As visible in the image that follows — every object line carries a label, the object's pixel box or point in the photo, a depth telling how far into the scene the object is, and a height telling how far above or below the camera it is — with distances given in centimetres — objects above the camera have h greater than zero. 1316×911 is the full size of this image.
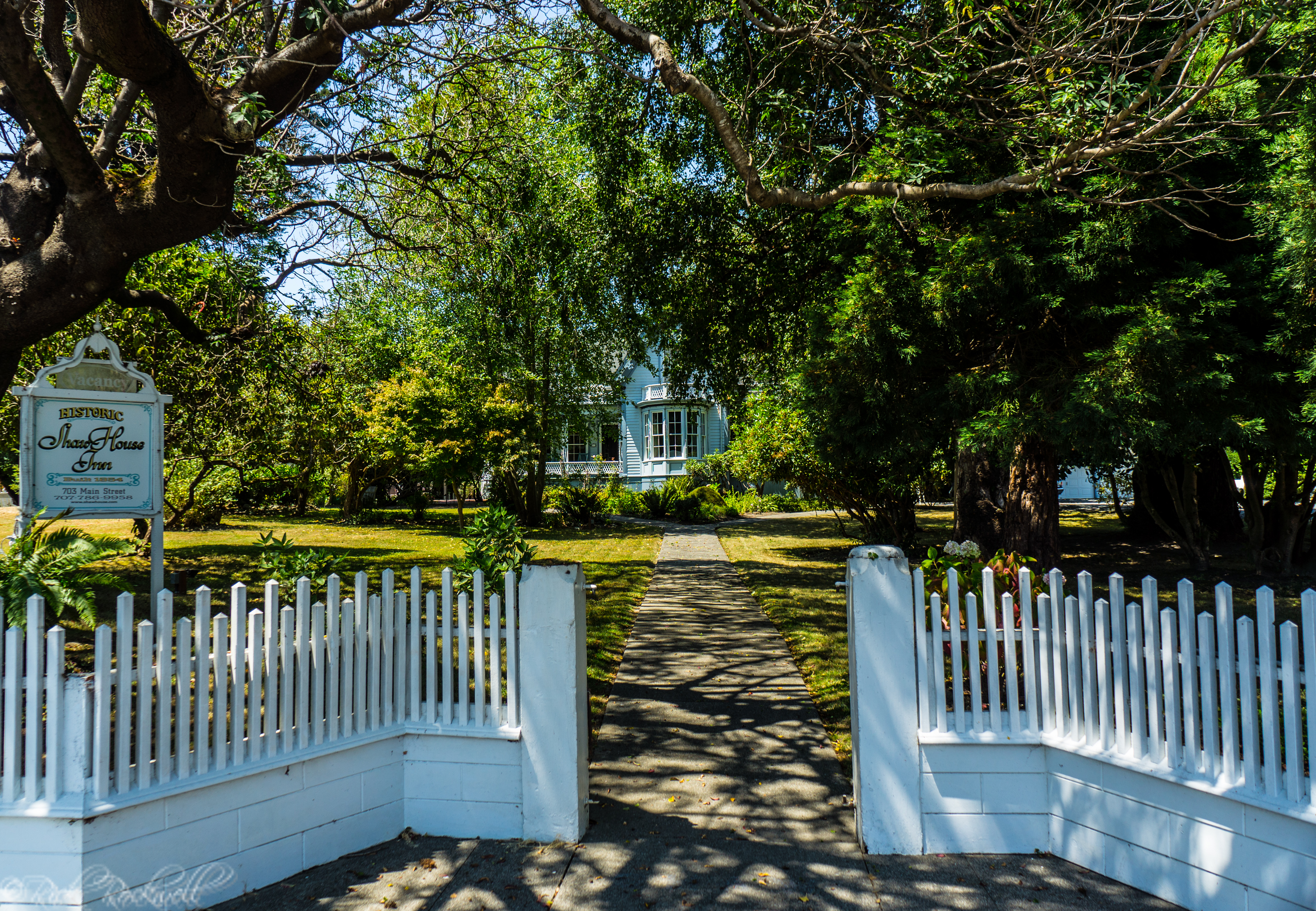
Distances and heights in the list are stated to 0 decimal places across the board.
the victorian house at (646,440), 3234 +218
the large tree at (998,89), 571 +353
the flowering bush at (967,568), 526 -62
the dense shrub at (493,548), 635 -54
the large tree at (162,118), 485 +282
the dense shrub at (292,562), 750 -72
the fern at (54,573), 379 -40
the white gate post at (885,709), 384 -115
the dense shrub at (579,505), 2314 -48
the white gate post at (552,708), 390 -113
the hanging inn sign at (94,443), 660 +49
